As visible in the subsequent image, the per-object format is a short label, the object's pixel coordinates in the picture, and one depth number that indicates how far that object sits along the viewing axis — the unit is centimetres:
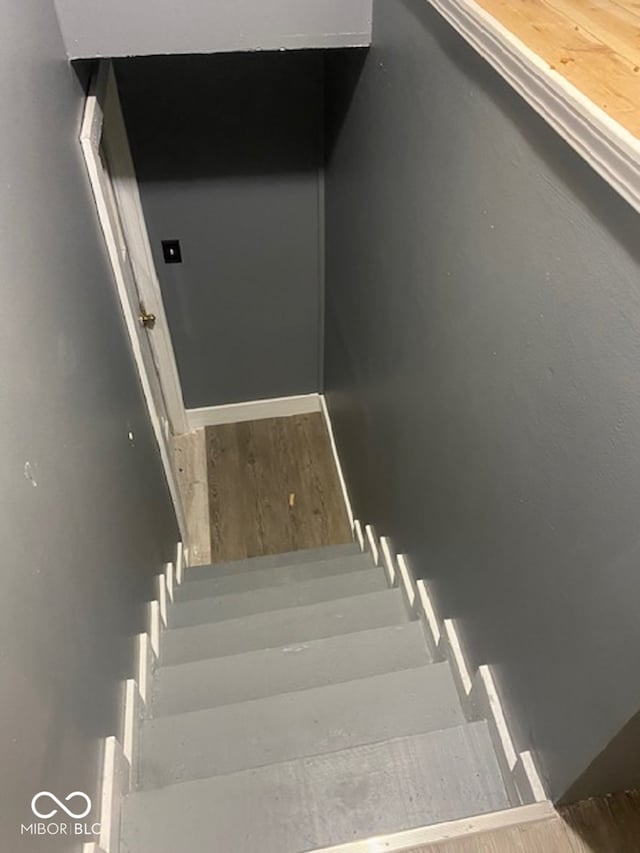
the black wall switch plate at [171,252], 292
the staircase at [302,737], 137
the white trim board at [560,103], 71
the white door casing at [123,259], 183
